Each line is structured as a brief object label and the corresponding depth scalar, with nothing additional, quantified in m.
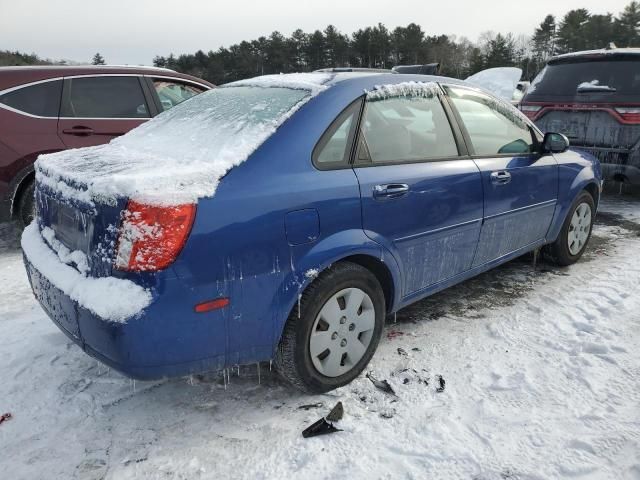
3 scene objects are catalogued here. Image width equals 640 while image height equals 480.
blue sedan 2.02
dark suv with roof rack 5.94
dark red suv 4.83
